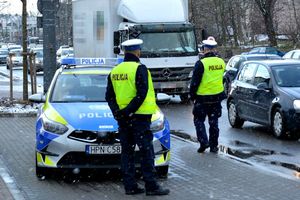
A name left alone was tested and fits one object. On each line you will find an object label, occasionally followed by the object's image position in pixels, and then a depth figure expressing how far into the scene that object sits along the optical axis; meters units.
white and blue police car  8.40
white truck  20.77
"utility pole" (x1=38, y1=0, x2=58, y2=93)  17.11
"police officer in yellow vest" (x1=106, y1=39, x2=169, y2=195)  7.54
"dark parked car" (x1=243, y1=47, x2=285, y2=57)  40.90
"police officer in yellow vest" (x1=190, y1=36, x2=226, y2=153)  10.89
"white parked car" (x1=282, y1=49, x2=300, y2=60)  28.81
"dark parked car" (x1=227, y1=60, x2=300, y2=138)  12.61
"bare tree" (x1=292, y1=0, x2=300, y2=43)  53.56
